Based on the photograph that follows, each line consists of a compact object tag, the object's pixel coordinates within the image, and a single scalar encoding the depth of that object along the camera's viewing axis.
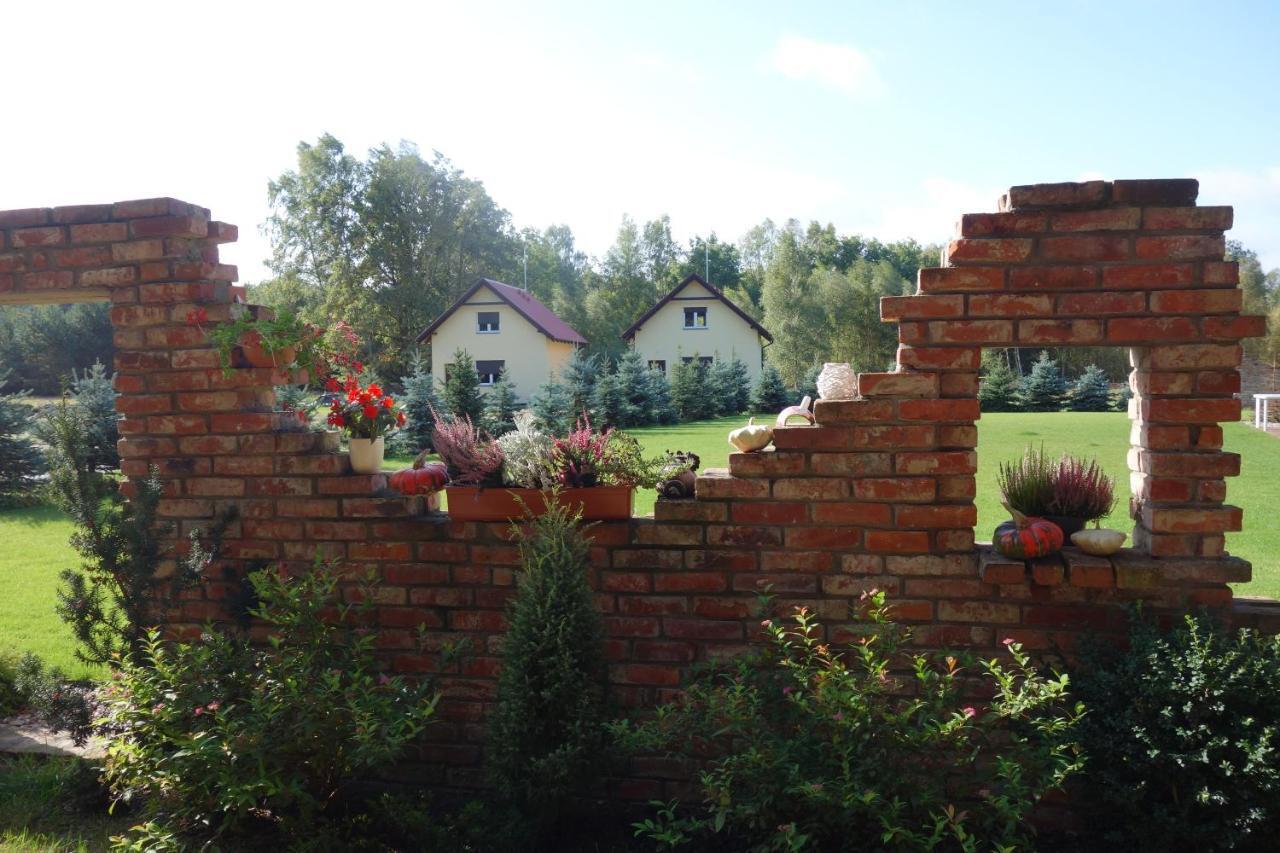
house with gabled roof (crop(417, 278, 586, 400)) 35.12
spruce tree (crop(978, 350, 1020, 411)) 30.09
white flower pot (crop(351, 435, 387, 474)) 3.58
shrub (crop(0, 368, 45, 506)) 11.91
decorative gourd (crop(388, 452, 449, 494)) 3.51
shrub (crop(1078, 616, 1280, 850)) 2.47
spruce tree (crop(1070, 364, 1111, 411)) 29.16
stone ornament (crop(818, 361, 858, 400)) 3.27
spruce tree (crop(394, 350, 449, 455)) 18.53
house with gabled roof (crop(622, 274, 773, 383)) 38.69
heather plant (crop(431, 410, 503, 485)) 3.38
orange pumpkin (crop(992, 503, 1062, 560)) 3.04
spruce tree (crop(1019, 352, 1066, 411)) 29.61
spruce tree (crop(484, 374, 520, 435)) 18.88
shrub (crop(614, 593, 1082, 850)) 2.47
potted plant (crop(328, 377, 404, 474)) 3.59
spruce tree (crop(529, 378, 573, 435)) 19.66
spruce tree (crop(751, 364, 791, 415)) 31.25
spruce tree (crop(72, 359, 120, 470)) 12.70
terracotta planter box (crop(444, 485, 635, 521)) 3.29
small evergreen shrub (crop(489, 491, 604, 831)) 2.78
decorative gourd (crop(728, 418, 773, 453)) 3.20
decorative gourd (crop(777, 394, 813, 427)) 3.36
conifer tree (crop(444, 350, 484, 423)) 18.59
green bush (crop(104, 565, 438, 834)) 2.70
